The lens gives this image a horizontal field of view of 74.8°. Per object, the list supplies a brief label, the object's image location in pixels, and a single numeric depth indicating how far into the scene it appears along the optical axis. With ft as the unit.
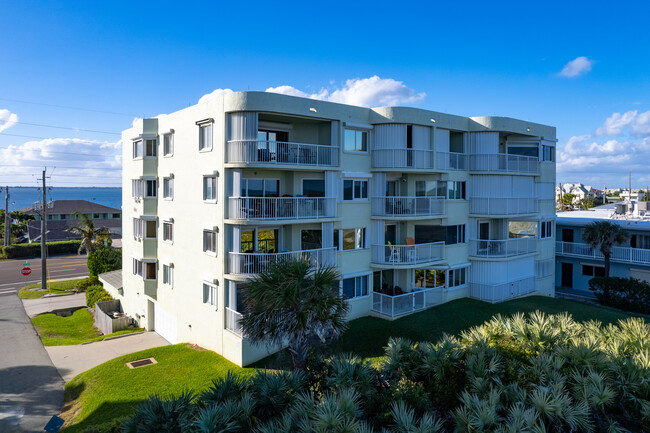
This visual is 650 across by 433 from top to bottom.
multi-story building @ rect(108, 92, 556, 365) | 62.80
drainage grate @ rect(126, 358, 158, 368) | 62.64
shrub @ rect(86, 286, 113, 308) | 102.89
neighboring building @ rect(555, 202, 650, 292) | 103.81
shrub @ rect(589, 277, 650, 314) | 87.81
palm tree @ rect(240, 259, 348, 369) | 45.70
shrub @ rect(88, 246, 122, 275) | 117.60
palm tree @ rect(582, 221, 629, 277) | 96.78
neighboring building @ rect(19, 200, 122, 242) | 203.31
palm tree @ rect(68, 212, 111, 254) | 123.34
